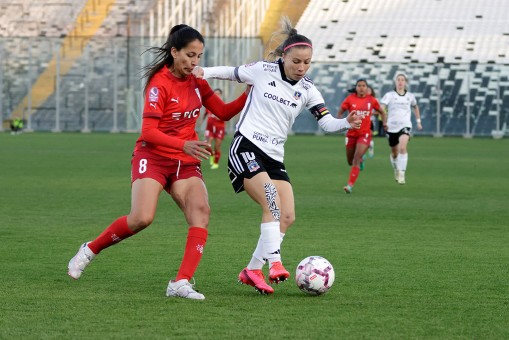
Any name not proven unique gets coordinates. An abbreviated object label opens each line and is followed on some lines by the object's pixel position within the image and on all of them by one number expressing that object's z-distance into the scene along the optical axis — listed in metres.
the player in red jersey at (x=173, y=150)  15.87
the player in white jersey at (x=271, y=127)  16.52
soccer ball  15.73
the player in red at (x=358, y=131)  38.69
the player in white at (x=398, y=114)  46.19
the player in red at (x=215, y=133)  53.62
